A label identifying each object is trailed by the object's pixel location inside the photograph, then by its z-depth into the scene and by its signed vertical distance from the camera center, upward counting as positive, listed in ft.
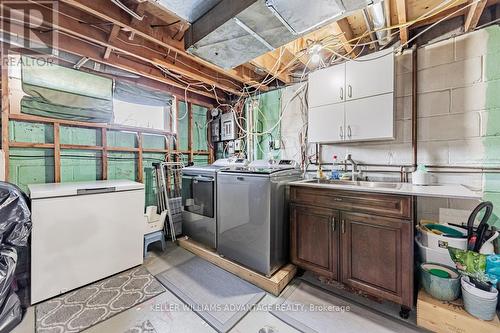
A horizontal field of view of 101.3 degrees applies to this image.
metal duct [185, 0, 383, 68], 4.47 +3.47
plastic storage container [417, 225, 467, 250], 4.98 -1.99
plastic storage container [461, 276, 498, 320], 4.22 -2.94
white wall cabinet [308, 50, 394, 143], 6.38 +2.13
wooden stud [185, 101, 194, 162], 11.35 +1.98
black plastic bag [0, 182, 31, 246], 4.78 -1.21
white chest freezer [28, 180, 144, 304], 5.55 -2.06
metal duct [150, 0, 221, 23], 4.65 +3.79
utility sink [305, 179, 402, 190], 6.68 -0.70
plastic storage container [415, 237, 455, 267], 5.15 -2.40
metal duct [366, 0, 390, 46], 5.29 +3.99
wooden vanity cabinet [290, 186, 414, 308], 4.96 -2.09
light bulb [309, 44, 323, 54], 7.32 +4.21
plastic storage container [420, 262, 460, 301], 4.77 -2.87
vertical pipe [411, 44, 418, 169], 6.64 +1.80
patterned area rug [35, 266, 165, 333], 4.92 -3.76
